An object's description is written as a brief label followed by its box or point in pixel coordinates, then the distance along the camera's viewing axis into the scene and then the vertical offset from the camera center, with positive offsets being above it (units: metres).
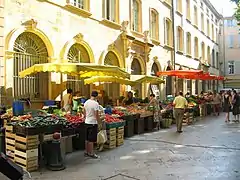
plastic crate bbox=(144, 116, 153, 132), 14.60 -1.40
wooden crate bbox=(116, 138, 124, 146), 10.45 -1.56
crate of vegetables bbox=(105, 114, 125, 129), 9.98 -0.90
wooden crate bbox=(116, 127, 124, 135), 10.44 -1.20
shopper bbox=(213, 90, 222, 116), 25.18 -0.91
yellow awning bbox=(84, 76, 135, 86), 14.34 +0.56
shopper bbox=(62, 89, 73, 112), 11.57 -0.30
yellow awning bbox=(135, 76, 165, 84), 16.38 +0.61
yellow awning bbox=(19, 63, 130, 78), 10.57 +0.79
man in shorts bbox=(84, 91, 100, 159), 8.70 -0.74
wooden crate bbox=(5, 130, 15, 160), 8.09 -1.19
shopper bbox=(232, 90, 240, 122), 18.22 -0.66
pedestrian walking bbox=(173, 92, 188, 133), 14.18 -0.74
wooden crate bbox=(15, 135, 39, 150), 7.51 -1.11
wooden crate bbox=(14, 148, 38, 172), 7.47 -1.49
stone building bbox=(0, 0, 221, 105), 11.73 +2.56
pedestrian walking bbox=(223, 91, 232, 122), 19.17 -0.52
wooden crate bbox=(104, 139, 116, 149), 9.96 -1.55
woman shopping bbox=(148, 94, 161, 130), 14.85 -0.72
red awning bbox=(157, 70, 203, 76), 19.88 +1.11
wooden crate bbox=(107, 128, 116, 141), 10.00 -1.26
